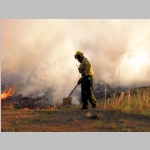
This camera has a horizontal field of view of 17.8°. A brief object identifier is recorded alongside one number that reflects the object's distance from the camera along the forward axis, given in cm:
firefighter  1407
